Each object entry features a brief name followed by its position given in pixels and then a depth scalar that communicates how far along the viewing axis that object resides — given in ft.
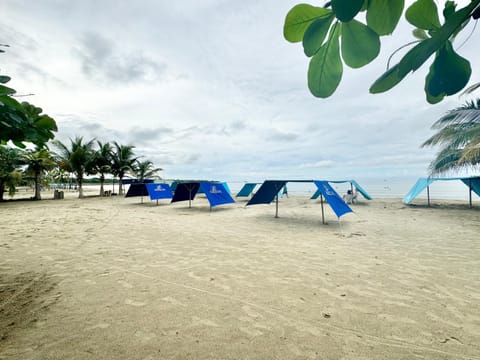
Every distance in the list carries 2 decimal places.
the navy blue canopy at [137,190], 46.42
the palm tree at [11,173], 44.93
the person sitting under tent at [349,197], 48.93
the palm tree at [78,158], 57.31
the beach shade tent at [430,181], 37.65
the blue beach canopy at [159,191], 41.91
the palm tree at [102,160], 62.59
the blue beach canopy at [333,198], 23.45
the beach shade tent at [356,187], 46.64
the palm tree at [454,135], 30.44
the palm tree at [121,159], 67.72
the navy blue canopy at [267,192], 28.85
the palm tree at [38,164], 47.42
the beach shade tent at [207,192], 35.70
